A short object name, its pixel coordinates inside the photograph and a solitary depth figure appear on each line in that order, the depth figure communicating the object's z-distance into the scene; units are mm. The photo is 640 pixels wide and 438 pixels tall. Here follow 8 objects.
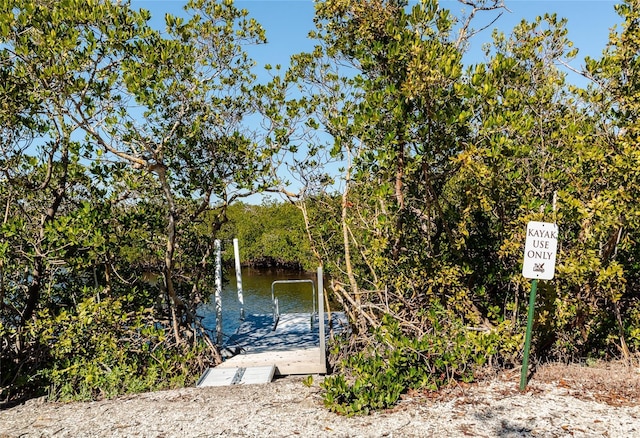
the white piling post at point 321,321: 6820
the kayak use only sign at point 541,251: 4188
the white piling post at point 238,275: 8617
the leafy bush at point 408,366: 4406
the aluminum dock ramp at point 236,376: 5961
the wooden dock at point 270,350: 6340
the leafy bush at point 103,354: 5828
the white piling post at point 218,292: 7781
